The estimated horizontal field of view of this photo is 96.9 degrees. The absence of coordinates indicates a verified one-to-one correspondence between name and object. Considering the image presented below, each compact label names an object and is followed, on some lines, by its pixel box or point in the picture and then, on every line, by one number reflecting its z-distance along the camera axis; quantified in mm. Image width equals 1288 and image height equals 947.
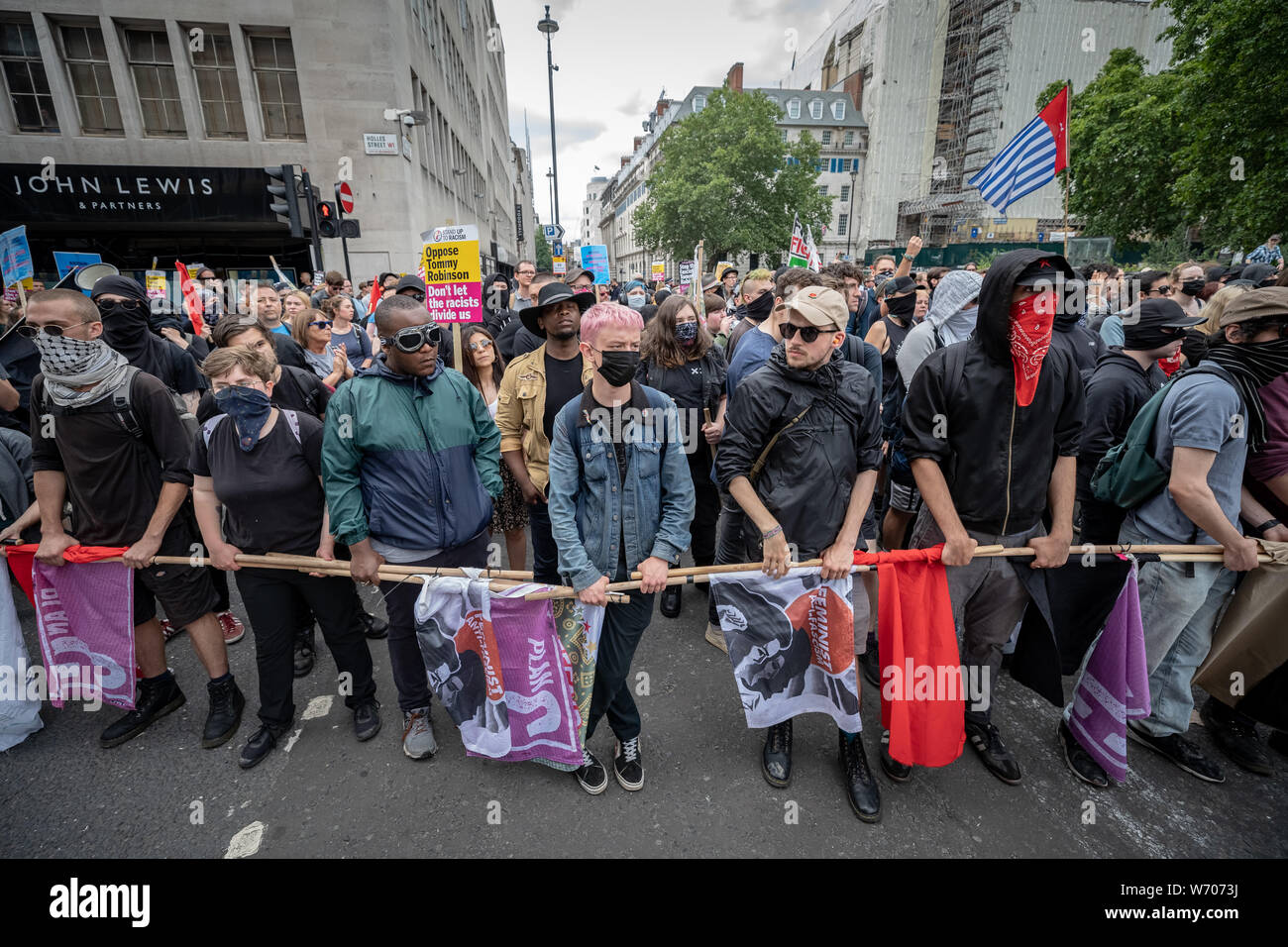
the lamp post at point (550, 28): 23094
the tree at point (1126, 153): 28188
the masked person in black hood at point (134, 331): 4109
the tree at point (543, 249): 113631
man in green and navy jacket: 2920
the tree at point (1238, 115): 14091
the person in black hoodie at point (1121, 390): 3705
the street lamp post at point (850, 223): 59494
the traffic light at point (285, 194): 8641
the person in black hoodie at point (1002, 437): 2723
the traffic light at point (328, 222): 9500
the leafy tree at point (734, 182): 46000
